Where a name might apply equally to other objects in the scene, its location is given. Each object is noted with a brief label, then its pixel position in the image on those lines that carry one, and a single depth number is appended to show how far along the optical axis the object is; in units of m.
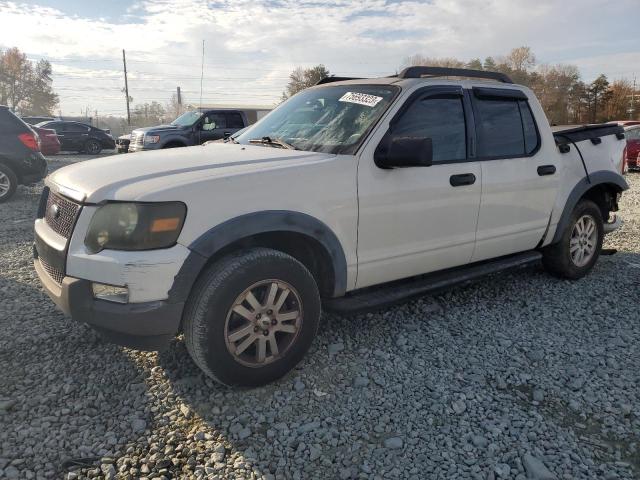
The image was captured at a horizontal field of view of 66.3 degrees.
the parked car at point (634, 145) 15.08
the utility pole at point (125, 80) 54.16
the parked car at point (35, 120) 22.91
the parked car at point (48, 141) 17.48
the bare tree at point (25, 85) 73.81
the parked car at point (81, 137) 22.16
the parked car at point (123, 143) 15.99
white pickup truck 2.51
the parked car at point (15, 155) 8.74
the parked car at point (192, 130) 13.30
